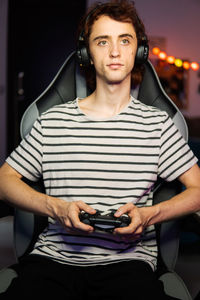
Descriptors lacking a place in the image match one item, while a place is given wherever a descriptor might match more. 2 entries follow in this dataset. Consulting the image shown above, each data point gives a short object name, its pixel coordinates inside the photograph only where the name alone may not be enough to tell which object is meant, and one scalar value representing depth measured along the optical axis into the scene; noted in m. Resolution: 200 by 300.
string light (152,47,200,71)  3.81
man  1.12
